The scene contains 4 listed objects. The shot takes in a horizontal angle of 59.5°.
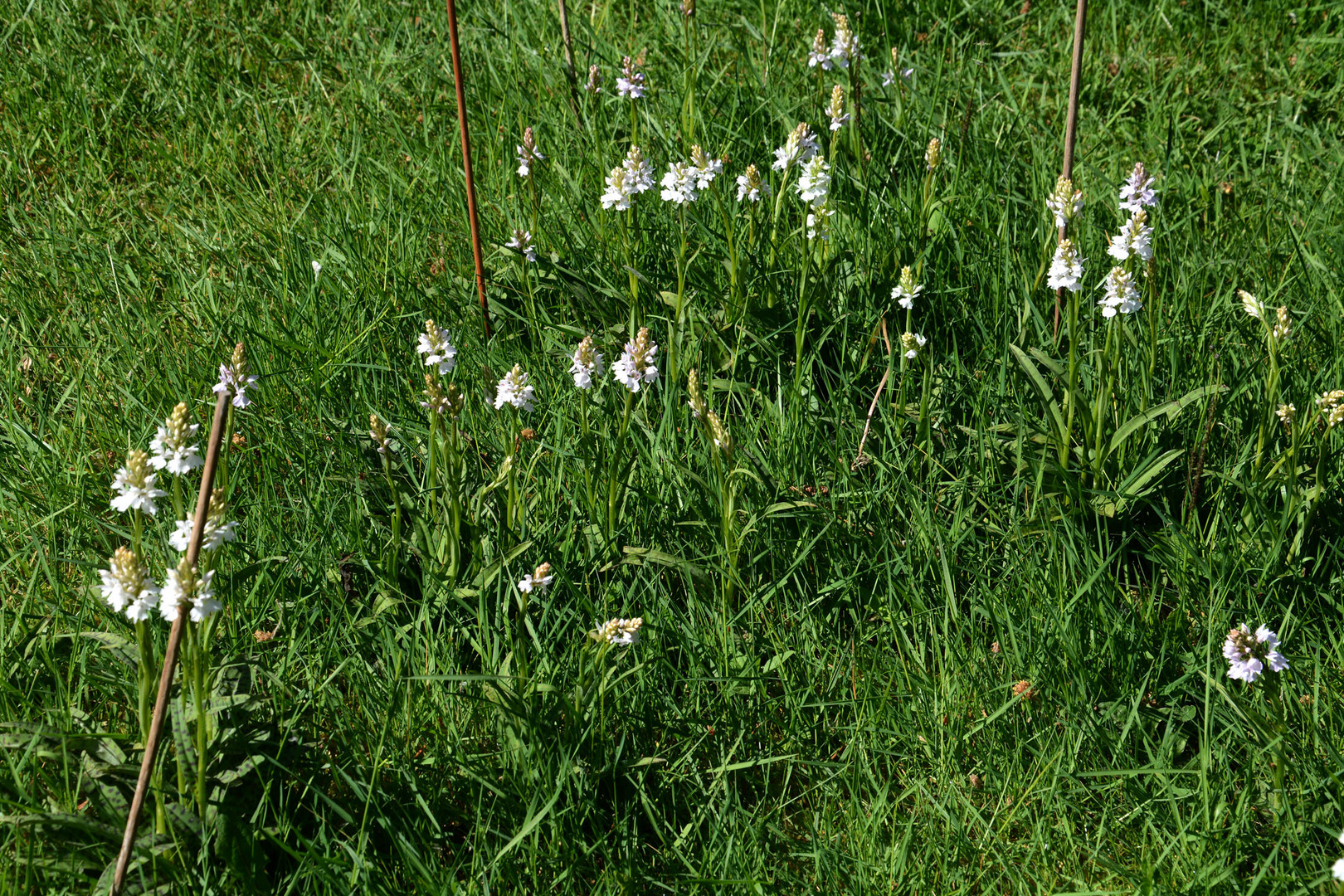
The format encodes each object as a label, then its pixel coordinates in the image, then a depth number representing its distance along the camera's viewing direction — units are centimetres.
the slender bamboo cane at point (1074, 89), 255
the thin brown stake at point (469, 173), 270
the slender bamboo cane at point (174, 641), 151
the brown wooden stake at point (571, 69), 339
